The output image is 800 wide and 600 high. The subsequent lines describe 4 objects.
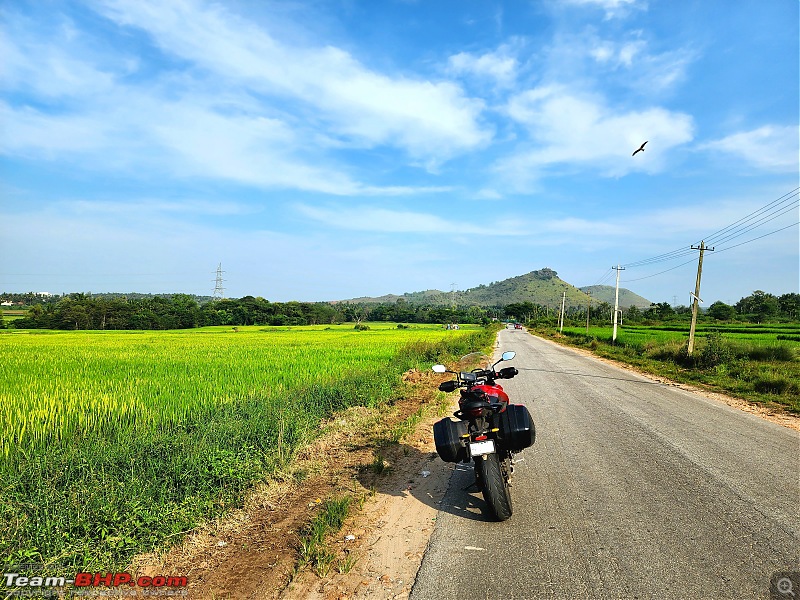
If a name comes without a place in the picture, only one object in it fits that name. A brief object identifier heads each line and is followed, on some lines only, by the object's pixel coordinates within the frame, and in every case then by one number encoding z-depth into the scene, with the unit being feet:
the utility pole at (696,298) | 60.01
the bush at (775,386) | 37.06
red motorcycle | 13.28
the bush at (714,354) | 54.39
